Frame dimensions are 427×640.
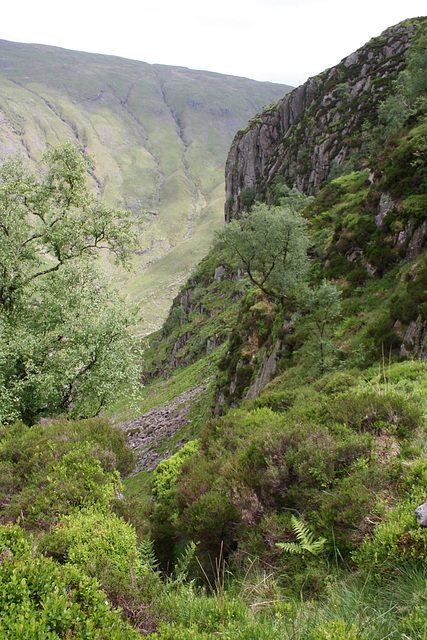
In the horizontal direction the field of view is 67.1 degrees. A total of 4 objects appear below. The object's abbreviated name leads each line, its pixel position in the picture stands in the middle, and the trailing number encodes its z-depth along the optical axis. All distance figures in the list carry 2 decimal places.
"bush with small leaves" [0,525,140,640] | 3.75
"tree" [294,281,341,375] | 15.09
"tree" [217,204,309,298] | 23.80
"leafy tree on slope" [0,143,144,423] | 13.24
